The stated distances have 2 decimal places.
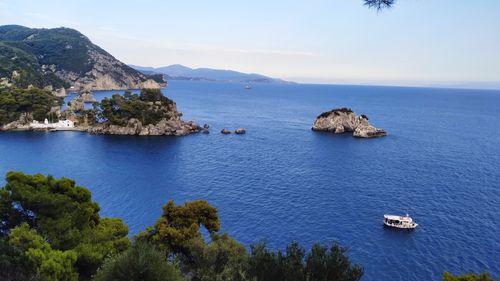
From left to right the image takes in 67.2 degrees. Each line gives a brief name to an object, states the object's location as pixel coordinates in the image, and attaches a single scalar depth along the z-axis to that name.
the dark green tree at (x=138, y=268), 18.98
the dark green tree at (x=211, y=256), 29.11
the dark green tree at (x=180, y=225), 36.12
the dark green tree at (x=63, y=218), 28.81
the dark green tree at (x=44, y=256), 24.06
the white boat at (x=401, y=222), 56.84
